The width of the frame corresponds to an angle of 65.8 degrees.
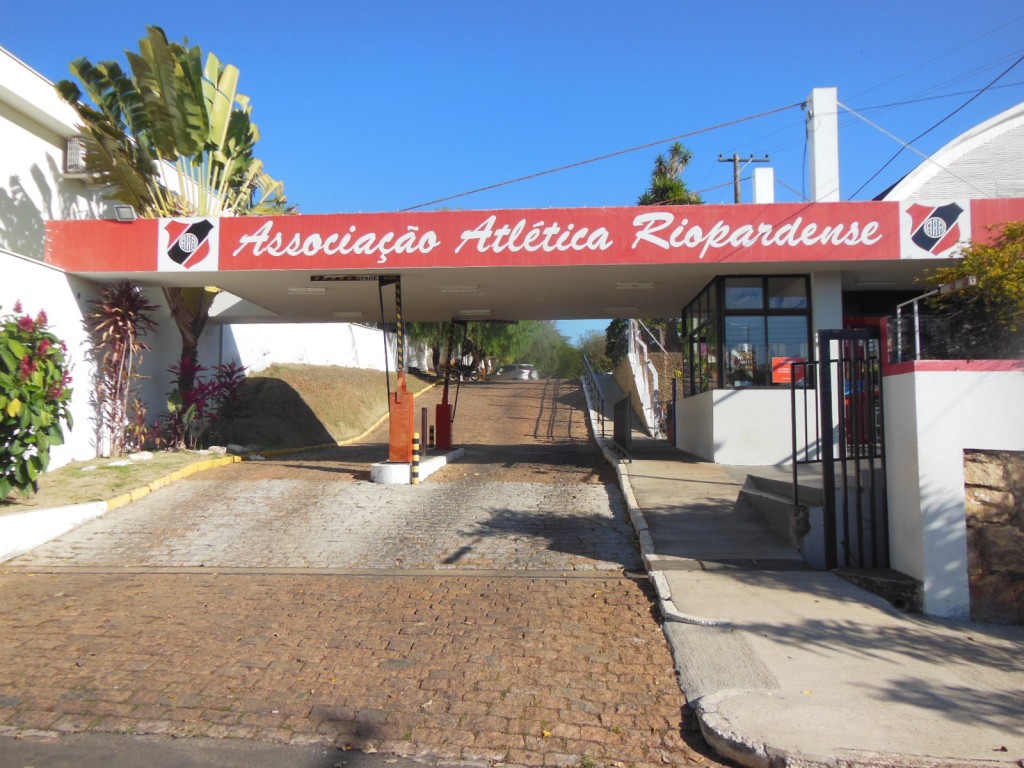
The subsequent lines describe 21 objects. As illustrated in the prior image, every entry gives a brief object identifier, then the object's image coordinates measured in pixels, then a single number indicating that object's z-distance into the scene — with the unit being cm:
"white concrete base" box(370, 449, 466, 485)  1276
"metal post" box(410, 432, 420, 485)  1286
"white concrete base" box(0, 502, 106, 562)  894
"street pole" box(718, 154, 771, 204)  3531
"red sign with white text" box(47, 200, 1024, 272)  1281
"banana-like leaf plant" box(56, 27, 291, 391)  1407
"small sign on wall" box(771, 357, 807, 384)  1365
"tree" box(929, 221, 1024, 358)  684
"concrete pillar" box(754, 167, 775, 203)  1505
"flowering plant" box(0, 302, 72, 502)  923
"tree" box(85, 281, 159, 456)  1413
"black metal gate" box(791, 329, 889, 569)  748
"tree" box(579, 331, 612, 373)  5749
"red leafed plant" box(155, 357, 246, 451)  1559
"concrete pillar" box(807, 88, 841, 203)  1415
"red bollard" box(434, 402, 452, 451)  1736
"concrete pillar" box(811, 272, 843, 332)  1367
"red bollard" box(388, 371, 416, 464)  1311
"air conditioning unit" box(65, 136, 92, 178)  1575
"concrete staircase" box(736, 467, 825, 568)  793
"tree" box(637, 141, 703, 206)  3117
